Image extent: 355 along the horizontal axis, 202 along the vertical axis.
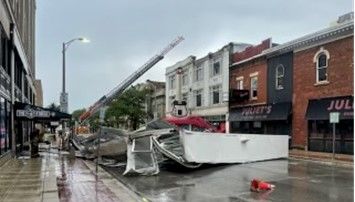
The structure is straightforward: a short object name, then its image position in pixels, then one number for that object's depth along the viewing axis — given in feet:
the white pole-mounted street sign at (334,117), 90.02
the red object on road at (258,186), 50.37
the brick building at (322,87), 101.24
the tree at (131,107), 245.45
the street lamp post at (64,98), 111.55
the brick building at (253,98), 126.62
